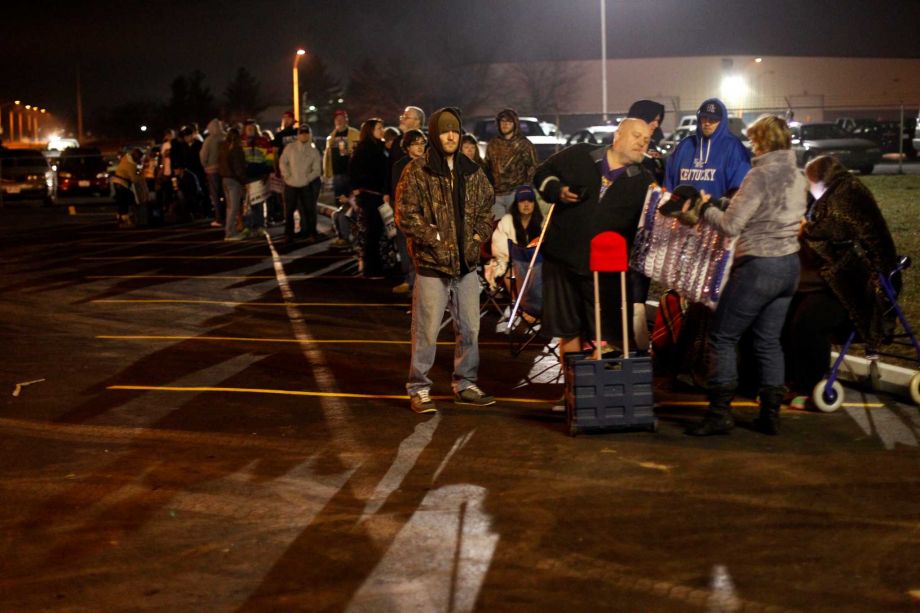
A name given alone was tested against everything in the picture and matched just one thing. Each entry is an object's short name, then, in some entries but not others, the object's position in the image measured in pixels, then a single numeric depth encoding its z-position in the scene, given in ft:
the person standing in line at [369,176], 51.49
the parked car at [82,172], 143.02
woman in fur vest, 26.78
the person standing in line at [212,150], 78.79
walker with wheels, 26.76
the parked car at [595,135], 129.59
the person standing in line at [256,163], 73.92
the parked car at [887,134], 125.39
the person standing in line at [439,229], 27.37
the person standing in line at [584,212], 26.53
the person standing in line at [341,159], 60.95
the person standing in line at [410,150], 39.04
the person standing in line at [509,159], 44.52
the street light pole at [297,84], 98.54
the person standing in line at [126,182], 86.58
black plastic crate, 24.68
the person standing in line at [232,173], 71.15
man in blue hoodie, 30.32
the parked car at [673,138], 125.47
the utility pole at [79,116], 305.12
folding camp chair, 34.12
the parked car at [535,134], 130.62
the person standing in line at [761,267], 24.50
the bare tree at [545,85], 240.53
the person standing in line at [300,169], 66.28
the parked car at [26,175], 130.82
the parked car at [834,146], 108.06
